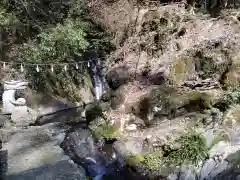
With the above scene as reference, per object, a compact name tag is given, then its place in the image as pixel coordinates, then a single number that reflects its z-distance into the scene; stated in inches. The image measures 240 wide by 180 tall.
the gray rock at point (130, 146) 167.0
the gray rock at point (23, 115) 215.4
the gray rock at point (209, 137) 165.2
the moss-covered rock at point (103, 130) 184.0
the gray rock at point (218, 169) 161.8
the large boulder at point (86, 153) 173.0
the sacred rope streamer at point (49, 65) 222.0
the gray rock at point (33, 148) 166.9
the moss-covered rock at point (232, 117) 174.2
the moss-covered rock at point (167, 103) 178.3
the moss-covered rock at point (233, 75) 196.0
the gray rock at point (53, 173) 155.1
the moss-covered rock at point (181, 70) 207.0
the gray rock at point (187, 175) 155.0
